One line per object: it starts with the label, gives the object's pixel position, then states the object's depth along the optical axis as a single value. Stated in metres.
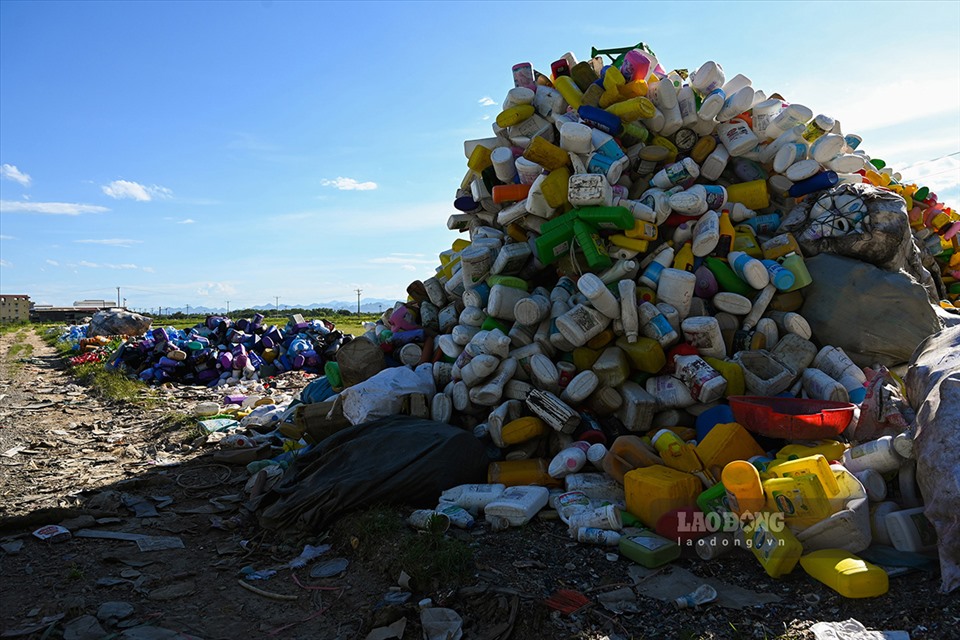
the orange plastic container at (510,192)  5.62
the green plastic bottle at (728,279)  4.86
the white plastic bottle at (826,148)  5.36
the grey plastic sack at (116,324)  18.88
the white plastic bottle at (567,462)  3.99
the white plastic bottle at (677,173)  5.22
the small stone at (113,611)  2.84
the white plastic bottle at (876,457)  3.11
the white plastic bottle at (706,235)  4.86
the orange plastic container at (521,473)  4.12
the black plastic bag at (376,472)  3.87
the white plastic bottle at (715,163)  5.47
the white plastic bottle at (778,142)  5.53
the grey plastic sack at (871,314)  4.65
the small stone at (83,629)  2.68
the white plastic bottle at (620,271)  4.79
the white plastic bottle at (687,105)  5.55
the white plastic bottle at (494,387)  4.62
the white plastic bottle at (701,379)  4.23
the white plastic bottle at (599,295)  4.52
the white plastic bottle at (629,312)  4.53
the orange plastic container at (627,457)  3.81
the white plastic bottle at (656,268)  4.80
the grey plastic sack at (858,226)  4.95
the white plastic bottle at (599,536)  3.30
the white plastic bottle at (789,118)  5.64
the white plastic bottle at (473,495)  3.82
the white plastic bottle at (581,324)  4.58
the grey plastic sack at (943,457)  2.57
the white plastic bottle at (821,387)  4.11
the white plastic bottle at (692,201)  4.97
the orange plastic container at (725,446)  3.63
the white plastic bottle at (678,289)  4.61
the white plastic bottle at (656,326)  4.51
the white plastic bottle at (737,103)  5.48
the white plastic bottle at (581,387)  4.43
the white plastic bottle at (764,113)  5.77
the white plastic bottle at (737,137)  5.46
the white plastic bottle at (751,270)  4.73
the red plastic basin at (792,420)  3.51
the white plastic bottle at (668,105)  5.47
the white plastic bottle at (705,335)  4.49
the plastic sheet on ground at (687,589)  2.72
